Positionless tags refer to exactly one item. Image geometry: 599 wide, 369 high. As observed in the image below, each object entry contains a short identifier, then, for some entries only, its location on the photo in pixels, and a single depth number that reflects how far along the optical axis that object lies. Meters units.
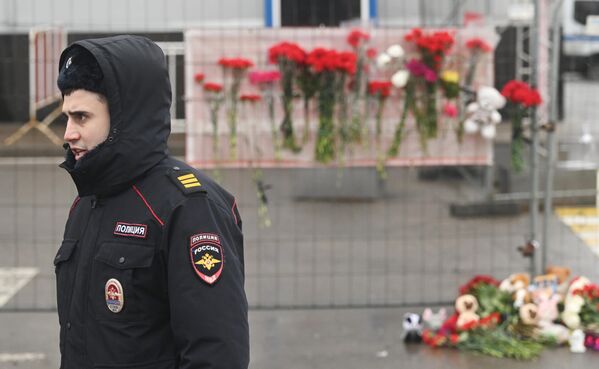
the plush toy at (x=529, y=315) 13.13
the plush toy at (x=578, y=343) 12.90
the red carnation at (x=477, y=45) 14.55
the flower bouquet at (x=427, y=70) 14.34
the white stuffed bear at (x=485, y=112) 14.37
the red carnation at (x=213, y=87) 14.34
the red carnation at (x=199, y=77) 14.44
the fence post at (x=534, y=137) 14.62
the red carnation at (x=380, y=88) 14.37
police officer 5.40
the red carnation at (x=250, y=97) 14.33
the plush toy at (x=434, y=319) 13.38
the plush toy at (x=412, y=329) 13.34
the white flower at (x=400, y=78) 14.26
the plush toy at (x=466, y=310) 13.16
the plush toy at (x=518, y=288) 13.37
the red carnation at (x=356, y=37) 14.40
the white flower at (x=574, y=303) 13.16
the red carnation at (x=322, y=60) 14.10
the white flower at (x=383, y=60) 14.30
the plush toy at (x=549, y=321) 13.12
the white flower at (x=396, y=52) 14.27
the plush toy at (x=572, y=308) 13.11
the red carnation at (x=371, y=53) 14.48
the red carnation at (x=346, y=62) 14.11
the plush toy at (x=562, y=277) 13.97
